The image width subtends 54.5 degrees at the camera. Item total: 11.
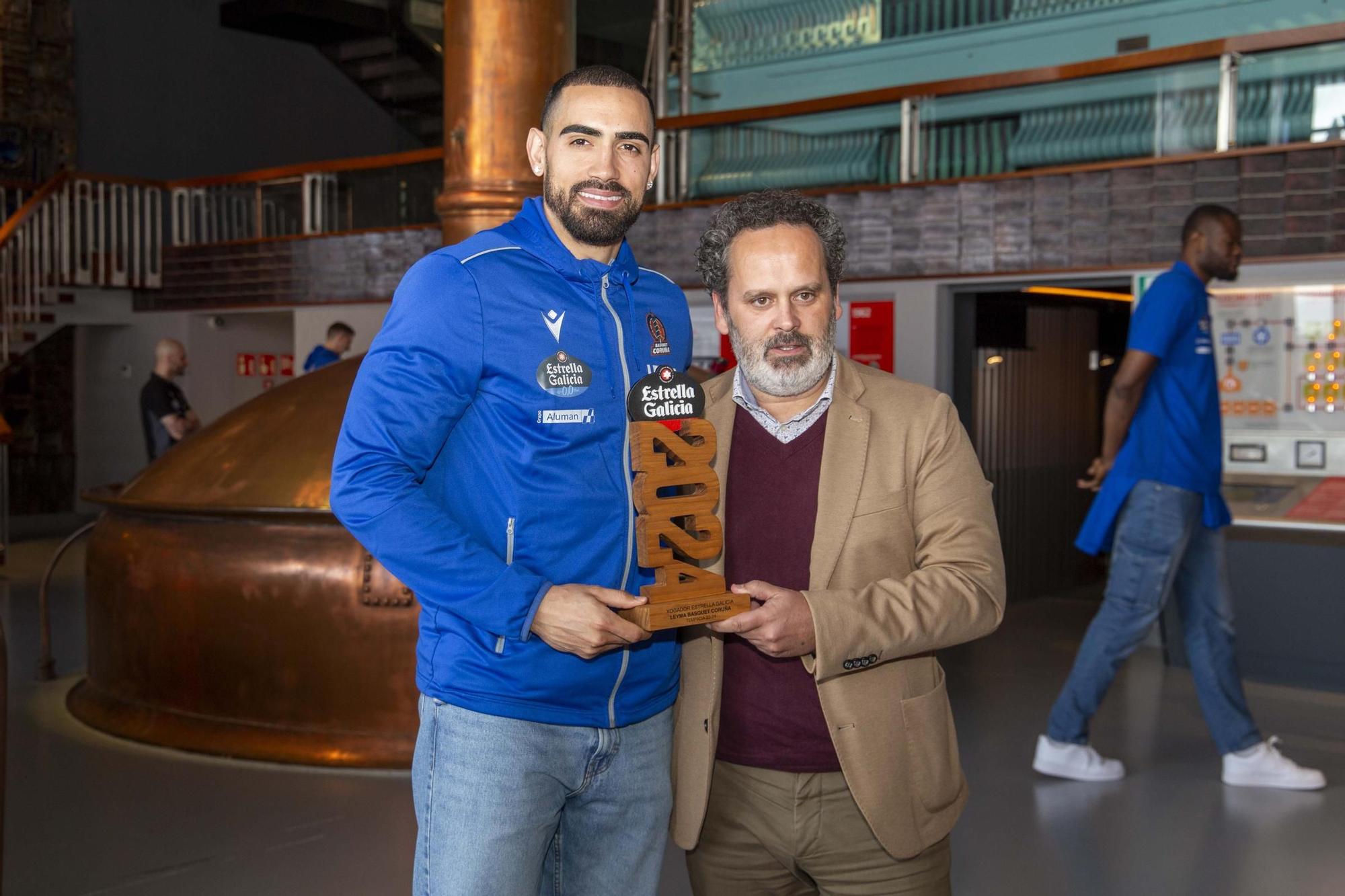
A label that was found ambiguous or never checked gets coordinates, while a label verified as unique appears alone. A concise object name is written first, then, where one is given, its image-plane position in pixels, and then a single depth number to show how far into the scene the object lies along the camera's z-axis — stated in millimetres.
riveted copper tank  4516
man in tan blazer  1813
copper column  4199
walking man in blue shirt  4207
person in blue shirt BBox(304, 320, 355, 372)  8992
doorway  7902
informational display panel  6094
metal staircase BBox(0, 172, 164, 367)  11102
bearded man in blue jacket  1771
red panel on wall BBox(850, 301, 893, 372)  7910
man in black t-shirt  8148
